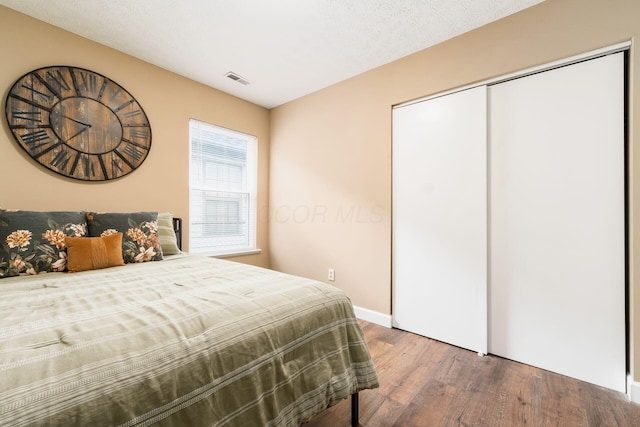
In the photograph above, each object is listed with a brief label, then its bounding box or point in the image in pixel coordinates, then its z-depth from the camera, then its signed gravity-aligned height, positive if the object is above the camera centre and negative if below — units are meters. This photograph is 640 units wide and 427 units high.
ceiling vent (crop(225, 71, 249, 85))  2.83 +1.46
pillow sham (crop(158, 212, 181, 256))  2.32 -0.18
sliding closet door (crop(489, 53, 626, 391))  1.67 -0.03
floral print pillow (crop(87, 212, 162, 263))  1.96 -0.13
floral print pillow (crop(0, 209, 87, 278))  1.59 -0.17
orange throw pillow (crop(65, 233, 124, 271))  1.73 -0.26
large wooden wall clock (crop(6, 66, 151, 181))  2.01 +0.74
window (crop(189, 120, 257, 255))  3.10 +0.30
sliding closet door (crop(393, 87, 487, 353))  2.12 -0.03
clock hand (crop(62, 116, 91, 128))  2.16 +0.75
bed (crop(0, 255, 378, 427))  0.64 -0.40
